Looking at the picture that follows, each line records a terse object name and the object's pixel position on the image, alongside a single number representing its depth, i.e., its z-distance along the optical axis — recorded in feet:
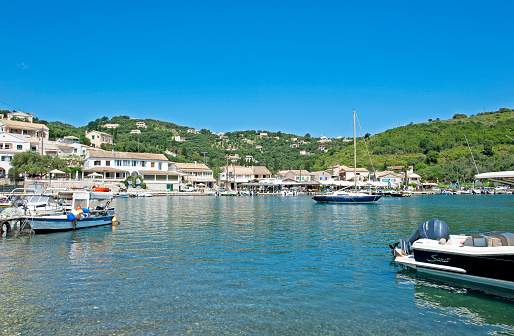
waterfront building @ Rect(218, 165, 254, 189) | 324.15
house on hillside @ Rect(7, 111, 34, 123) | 305.43
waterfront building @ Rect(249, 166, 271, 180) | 342.85
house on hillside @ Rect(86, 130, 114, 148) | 326.44
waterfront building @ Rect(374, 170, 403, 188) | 346.74
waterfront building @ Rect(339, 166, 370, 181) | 361.96
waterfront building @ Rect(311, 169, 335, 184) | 367.66
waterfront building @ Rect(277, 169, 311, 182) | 347.56
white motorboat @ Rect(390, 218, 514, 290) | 33.04
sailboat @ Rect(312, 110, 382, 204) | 163.22
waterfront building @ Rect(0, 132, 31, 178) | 203.51
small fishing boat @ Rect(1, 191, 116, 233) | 67.97
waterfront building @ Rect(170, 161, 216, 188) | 291.58
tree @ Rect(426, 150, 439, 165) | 394.73
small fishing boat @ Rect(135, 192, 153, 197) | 215.31
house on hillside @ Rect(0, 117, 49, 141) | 241.10
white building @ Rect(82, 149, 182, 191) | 232.32
